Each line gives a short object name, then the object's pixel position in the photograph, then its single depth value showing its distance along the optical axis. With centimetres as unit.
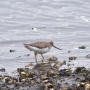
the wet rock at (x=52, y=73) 1709
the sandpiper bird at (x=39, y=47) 2142
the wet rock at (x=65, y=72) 1726
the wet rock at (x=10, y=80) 1582
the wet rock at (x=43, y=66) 1932
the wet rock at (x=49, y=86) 1494
